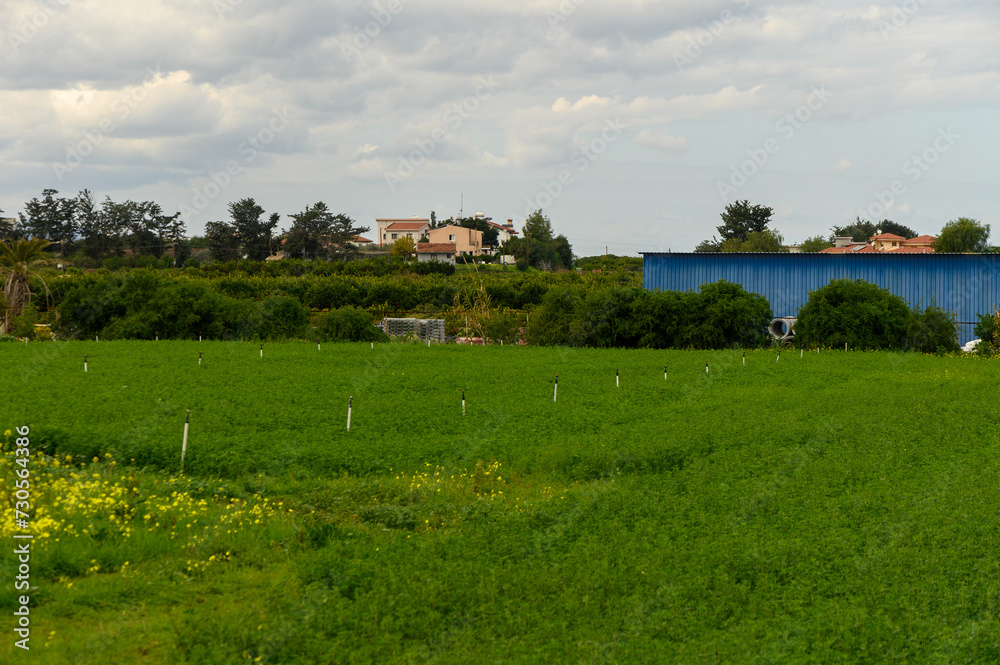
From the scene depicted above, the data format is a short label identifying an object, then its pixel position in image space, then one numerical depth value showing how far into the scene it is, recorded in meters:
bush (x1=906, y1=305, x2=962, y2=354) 37.50
